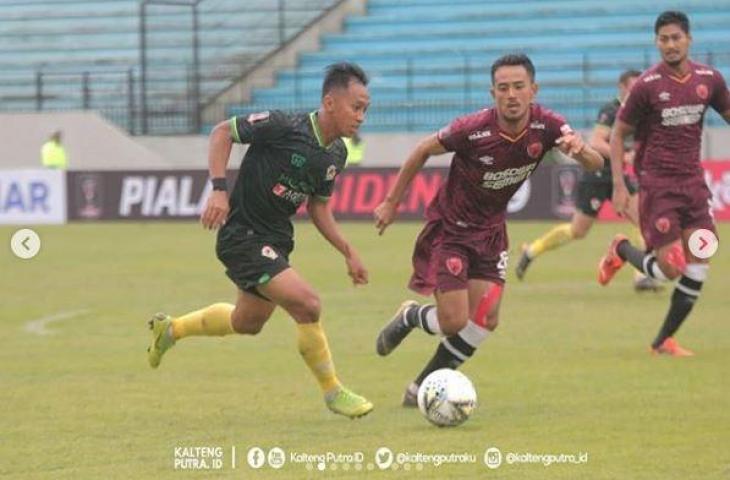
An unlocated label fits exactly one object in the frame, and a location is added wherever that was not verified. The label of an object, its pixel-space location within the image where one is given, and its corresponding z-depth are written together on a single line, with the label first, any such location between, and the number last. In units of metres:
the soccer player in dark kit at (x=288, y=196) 17.97
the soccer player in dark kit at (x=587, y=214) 33.59
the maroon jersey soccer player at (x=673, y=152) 22.84
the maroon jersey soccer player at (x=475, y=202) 18.39
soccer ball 17.30
